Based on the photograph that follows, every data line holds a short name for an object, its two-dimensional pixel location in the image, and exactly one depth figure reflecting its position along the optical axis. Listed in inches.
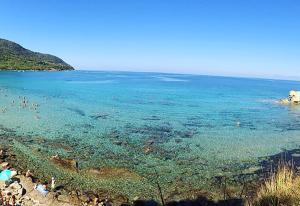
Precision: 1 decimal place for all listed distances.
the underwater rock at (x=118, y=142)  756.3
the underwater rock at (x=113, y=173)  554.3
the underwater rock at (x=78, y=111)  1173.5
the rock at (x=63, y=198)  446.6
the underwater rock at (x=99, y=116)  1093.4
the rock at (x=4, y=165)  559.9
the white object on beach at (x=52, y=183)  483.2
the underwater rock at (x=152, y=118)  1106.6
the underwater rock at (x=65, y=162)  585.2
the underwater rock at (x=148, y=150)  698.6
